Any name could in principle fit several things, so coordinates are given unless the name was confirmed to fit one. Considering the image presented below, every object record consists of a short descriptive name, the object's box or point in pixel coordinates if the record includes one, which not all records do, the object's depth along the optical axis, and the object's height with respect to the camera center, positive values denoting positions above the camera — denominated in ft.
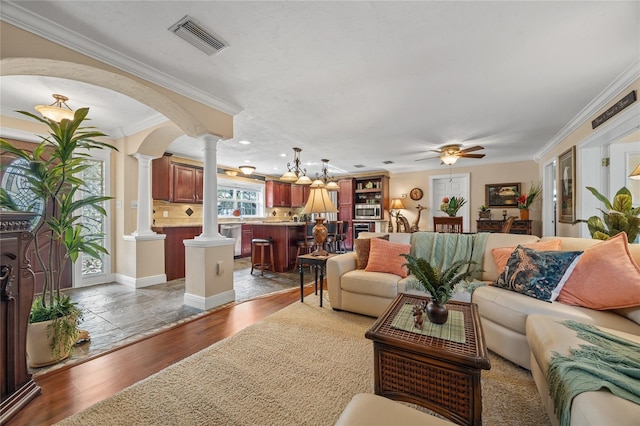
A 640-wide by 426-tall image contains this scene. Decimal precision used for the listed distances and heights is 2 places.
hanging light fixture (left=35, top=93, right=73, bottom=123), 8.55 +3.54
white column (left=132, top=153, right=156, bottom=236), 13.37 +0.94
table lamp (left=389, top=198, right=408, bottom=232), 23.43 +0.73
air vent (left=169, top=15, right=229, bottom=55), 5.73 +4.30
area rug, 4.61 -3.72
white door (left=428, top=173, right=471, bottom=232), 21.61 +1.98
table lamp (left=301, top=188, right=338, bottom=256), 10.74 +0.22
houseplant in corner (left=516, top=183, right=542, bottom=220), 17.20 +0.87
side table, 10.16 -1.99
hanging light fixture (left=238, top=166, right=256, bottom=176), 19.52 +3.45
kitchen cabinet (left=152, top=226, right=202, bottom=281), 14.56 -2.20
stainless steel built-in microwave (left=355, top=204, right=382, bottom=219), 24.88 +0.19
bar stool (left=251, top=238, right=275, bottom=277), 15.69 -2.57
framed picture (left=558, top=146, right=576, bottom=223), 11.93 +1.40
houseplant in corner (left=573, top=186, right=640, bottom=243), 7.34 -0.23
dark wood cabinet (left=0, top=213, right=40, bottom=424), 4.82 -2.01
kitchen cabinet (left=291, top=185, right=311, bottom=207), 28.12 +2.13
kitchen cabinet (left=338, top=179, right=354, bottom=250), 25.90 +0.94
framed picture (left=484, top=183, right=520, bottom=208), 19.71 +1.48
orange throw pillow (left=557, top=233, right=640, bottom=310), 5.27 -1.48
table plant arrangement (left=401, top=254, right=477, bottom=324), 4.75 -1.39
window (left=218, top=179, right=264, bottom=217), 22.62 +1.39
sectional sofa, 2.97 -2.25
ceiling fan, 14.90 +3.52
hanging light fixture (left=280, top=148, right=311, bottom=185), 15.17 +2.17
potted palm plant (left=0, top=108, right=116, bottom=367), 6.15 -0.51
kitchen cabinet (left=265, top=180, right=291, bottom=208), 25.93 +2.06
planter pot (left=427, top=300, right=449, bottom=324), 4.72 -1.89
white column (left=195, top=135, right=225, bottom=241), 10.30 +0.87
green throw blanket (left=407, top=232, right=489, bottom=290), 9.13 -1.34
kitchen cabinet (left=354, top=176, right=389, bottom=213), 24.59 +2.17
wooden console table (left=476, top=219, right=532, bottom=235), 17.61 -0.96
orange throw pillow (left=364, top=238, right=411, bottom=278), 9.27 -1.70
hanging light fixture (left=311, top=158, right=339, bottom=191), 19.79 +2.53
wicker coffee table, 3.74 -2.52
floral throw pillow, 6.18 -1.56
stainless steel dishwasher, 20.79 -1.57
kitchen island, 16.25 -1.72
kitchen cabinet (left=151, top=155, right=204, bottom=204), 15.83 +2.18
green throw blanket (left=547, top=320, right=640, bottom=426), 3.08 -2.12
